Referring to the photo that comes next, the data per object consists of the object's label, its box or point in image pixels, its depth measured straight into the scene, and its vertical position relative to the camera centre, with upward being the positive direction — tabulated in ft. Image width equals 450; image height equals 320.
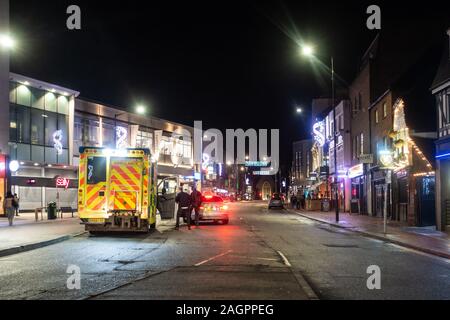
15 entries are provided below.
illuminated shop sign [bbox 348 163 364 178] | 135.23 +2.32
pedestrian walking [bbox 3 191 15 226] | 86.53 -3.49
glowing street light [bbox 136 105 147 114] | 172.22 +22.76
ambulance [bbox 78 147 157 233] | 66.49 -0.68
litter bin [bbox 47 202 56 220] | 106.32 -5.30
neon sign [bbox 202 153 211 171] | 278.26 +10.44
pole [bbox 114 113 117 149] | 188.24 +17.13
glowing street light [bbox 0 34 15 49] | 107.40 +28.37
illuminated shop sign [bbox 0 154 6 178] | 111.55 +3.68
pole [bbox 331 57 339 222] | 102.52 -2.46
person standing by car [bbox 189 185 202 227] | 82.64 -2.54
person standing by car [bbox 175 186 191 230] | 82.02 -2.77
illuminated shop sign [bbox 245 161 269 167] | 373.20 +12.15
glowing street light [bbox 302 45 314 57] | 92.55 +21.41
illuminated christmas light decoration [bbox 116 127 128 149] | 187.31 +15.80
